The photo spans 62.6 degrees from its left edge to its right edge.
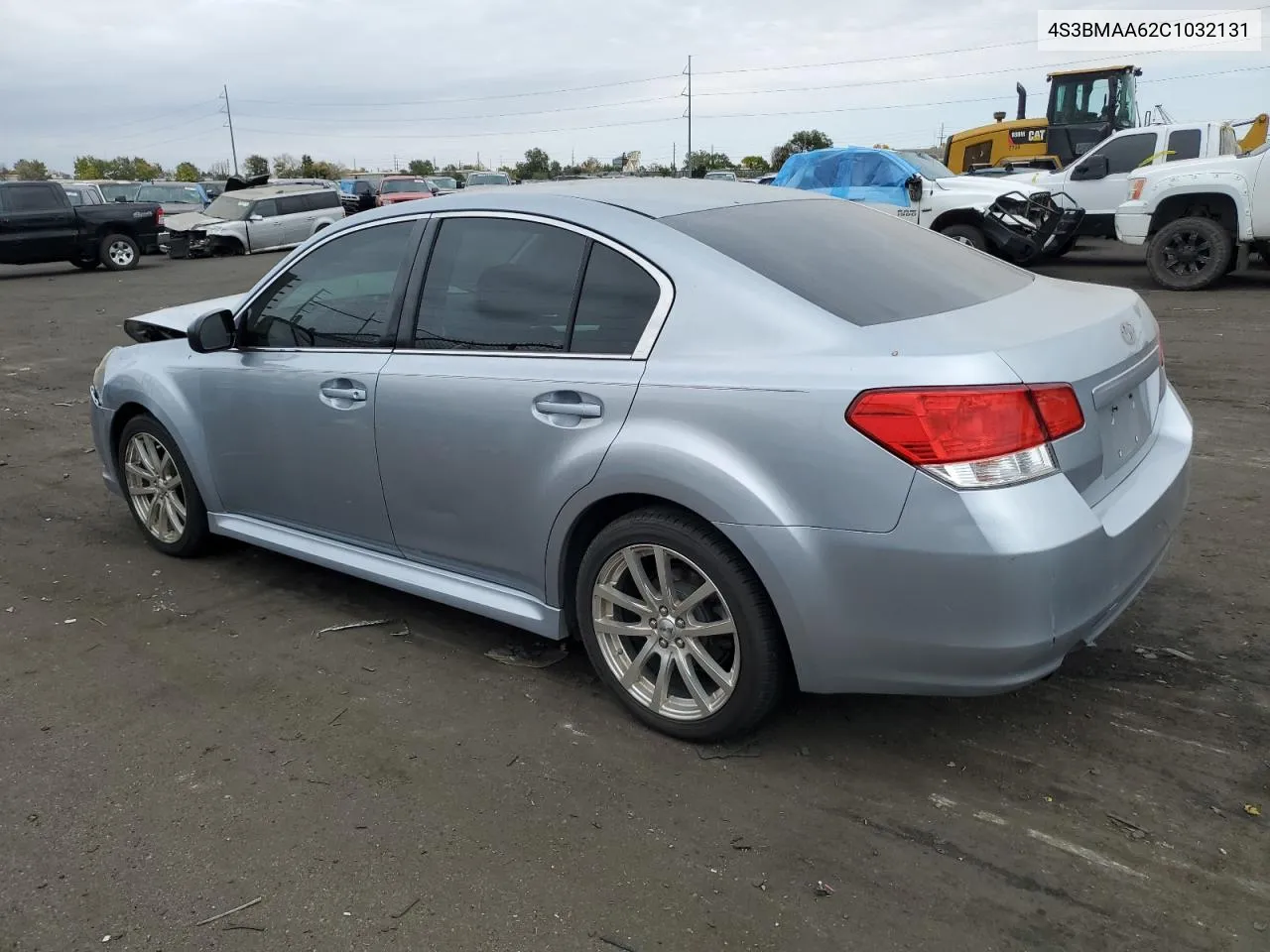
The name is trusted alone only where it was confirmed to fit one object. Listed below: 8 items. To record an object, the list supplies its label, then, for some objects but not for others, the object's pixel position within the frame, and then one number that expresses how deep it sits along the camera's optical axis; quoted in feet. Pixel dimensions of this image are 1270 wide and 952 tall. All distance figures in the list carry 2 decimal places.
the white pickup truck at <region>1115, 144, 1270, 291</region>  38.75
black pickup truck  65.10
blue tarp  50.03
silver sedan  8.50
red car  97.66
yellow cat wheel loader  65.26
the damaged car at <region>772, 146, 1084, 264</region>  46.19
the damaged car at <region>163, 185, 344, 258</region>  77.71
